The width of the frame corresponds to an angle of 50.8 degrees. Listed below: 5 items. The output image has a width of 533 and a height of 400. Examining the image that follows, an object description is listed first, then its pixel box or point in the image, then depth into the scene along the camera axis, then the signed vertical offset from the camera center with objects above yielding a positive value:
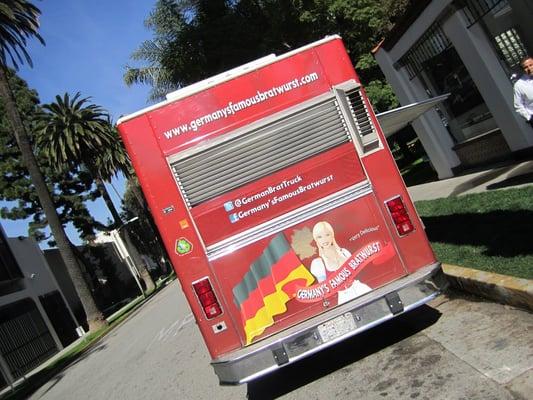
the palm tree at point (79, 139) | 32.91 +9.91
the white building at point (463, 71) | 11.31 +1.34
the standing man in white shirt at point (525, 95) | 7.52 +0.14
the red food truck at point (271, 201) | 5.44 +0.24
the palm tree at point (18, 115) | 22.73 +8.85
